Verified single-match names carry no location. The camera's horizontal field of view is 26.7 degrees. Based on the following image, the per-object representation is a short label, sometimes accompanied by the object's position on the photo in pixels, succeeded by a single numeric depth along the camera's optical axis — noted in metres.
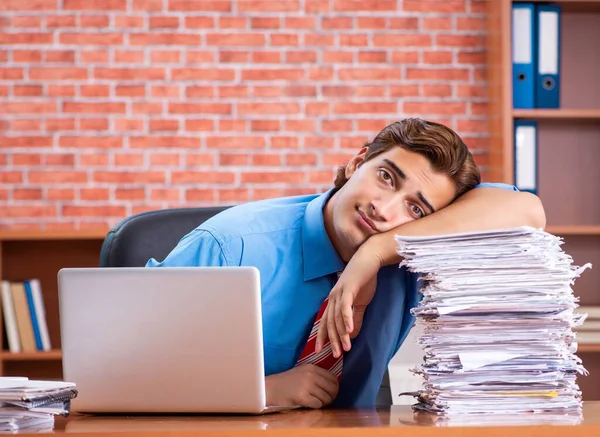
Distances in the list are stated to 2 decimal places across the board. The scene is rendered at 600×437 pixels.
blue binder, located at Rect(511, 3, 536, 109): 3.95
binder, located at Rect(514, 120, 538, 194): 3.99
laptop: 1.81
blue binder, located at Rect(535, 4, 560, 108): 3.94
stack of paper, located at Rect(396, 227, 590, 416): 1.85
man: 2.49
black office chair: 2.82
